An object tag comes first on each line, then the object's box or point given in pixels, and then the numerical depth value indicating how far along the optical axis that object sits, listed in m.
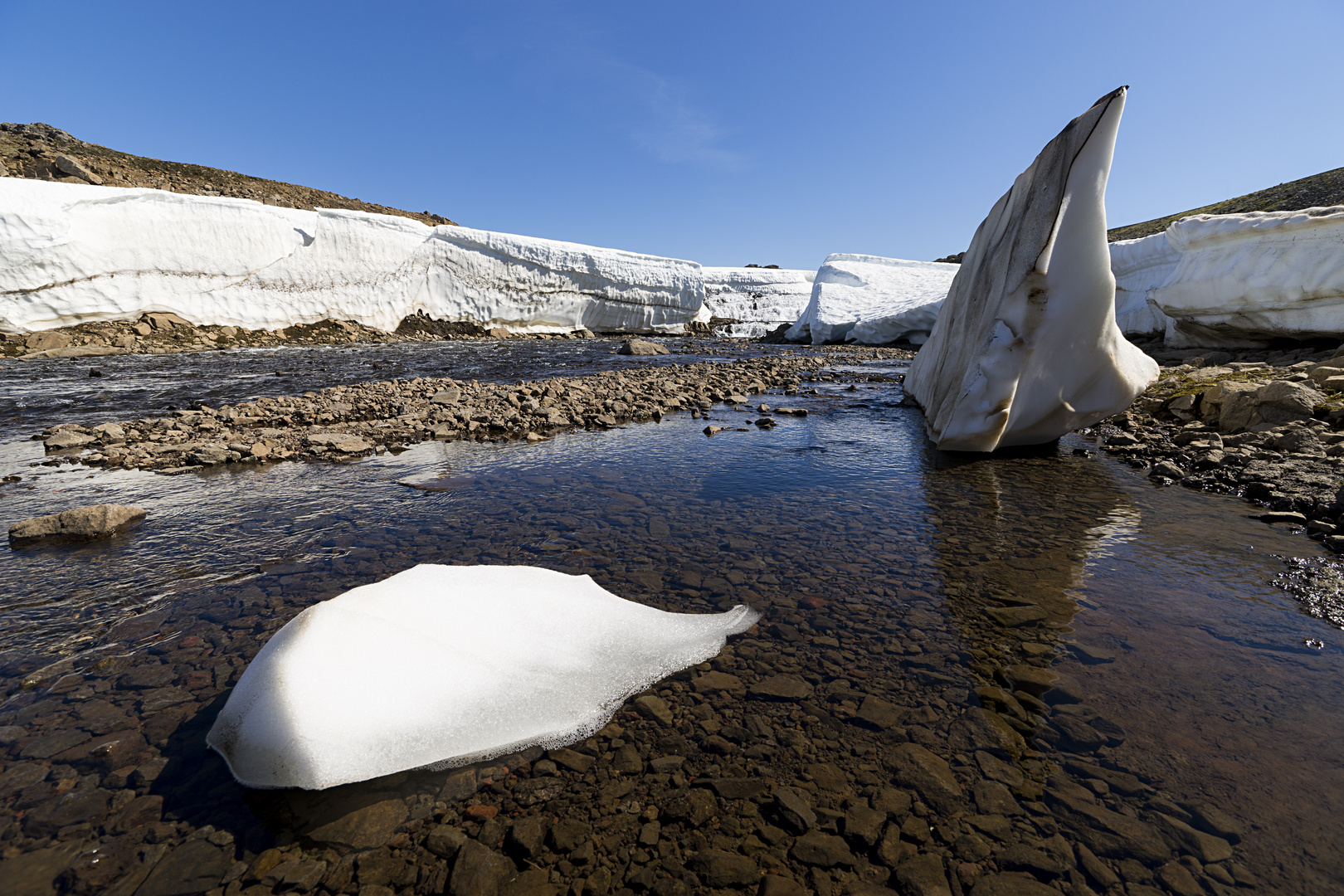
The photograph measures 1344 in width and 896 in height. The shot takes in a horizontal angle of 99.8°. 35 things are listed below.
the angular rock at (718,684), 2.43
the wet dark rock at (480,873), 1.59
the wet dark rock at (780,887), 1.57
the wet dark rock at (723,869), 1.61
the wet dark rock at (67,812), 1.77
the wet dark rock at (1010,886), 1.54
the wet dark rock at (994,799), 1.79
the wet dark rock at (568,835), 1.72
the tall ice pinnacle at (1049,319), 5.09
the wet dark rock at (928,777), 1.83
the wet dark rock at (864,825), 1.72
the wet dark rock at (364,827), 1.73
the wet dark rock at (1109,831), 1.64
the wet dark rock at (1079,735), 2.04
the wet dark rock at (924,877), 1.56
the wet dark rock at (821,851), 1.65
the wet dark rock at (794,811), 1.77
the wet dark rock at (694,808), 1.82
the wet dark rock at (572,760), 2.02
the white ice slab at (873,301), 26.14
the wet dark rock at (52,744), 2.07
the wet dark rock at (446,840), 1.70
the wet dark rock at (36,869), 1.58
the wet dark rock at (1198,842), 1.60
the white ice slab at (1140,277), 16.06
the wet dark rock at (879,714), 2.19
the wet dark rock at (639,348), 21.58
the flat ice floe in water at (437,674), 1.94
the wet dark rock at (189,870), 1.58
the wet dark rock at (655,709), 2.26
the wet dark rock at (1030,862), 1.59
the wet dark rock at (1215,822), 1.67
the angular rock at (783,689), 2.39
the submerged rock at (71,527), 4.01
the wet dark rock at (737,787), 1.90
